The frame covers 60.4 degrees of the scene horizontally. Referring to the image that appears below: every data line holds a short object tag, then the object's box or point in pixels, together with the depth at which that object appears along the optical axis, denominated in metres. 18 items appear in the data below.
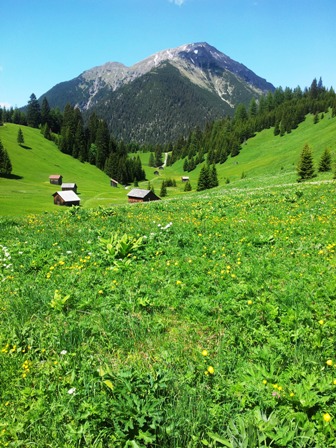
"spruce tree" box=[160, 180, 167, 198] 109.00
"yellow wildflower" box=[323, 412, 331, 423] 3.20
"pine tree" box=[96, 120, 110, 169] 158.25
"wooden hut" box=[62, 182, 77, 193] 102.44
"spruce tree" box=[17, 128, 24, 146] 147.38
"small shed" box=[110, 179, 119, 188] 134.50
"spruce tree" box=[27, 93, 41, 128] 183.49
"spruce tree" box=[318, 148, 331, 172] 53.59
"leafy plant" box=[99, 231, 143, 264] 8.79
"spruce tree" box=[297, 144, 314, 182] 46.27
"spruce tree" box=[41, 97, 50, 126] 186.62
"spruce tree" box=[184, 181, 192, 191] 115.89
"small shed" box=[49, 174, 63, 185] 119.94
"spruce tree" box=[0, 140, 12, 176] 109.31
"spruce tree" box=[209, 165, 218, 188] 97.00
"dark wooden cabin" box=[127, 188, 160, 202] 88.56
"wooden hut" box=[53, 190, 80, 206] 86.04
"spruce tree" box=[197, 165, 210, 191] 97.00
